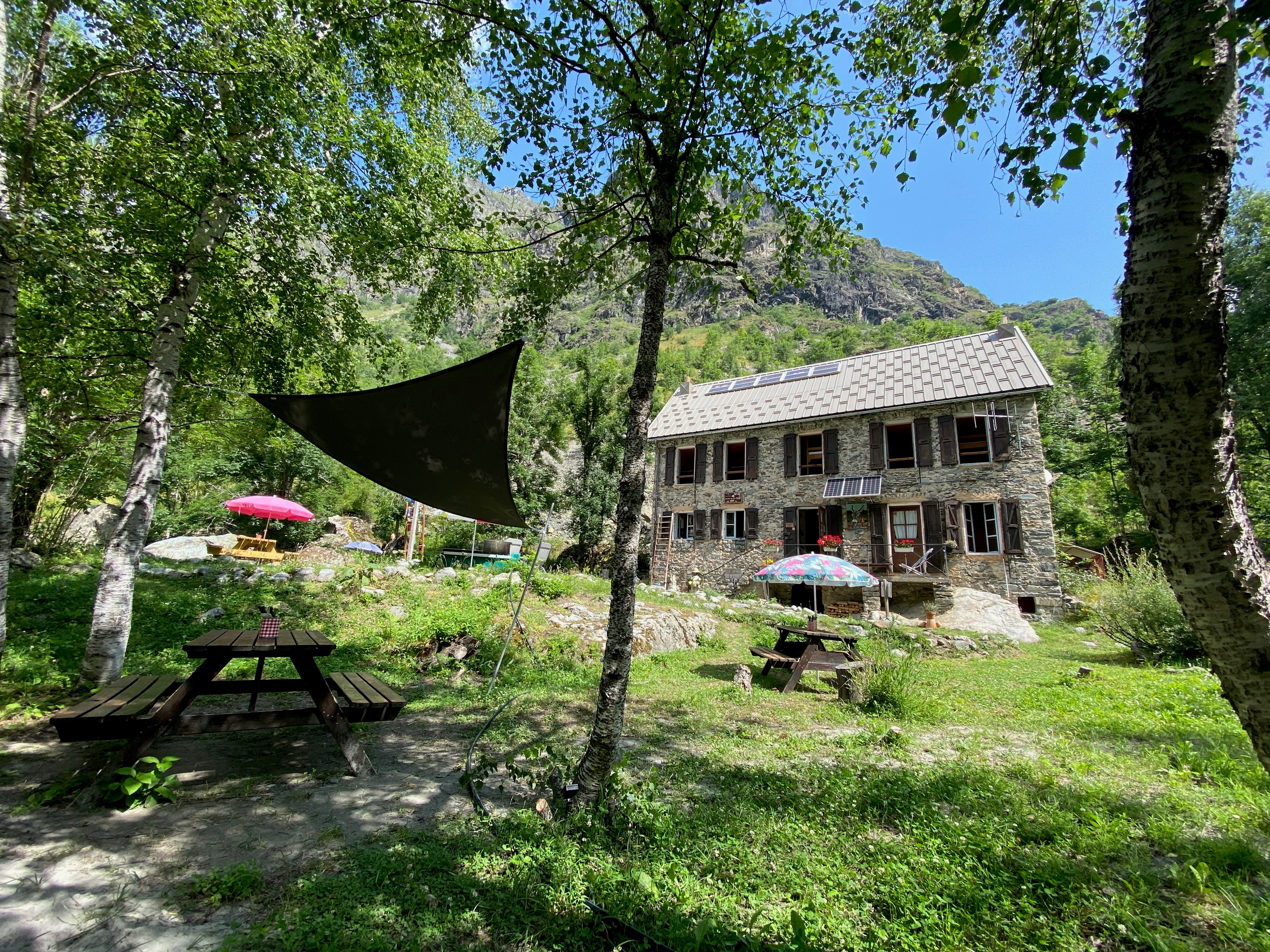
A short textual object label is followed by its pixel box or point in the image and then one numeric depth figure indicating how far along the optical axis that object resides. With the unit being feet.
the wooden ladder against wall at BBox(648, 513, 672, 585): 58.18
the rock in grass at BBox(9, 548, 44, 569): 21.83
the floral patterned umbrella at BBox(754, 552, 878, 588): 28.02
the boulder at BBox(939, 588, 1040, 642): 36.70
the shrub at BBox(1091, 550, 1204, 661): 23.13
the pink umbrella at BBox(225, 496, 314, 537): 42.96
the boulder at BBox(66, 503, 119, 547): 33.45
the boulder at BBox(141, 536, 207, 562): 39.34
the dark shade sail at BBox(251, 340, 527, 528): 12.26
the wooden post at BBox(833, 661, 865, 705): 17.76
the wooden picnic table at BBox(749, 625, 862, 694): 20.12
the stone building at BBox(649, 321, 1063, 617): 42.34
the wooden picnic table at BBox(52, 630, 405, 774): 7.83
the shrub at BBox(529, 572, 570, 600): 27.14
